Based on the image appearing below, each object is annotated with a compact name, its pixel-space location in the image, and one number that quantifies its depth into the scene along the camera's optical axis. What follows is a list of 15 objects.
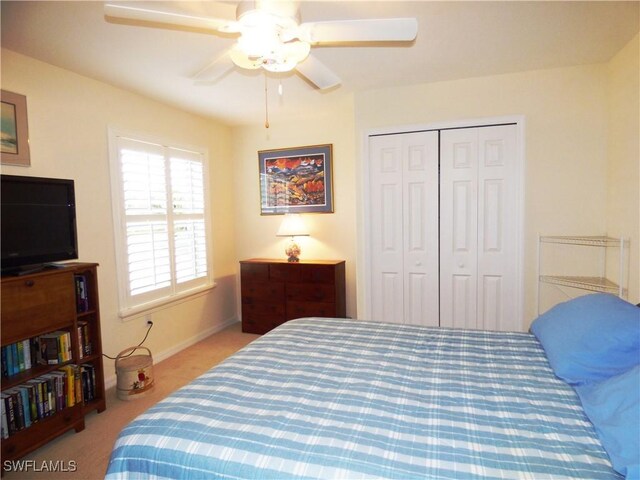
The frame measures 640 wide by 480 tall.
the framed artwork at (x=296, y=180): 4.19
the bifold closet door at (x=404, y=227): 3.24
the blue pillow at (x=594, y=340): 1.38
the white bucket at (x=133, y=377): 2.76
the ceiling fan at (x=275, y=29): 1.39
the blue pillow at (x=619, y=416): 0.98
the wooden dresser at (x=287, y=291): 3.86
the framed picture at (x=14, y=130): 2.27
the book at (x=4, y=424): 1.96
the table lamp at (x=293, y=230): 4.06
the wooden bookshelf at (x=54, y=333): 2.01
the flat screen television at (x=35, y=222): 2.07
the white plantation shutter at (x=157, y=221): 3.12
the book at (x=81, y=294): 2.44
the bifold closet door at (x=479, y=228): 3.04
